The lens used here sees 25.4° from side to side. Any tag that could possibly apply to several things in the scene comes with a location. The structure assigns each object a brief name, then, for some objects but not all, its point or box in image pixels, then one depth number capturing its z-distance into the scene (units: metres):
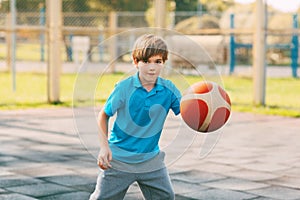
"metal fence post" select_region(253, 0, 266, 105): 11.16
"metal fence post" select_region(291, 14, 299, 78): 20.22
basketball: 3.70
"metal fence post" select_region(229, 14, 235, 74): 20.66
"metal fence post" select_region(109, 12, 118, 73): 19.92
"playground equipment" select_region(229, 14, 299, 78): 20.31
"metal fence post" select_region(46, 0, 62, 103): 11.48
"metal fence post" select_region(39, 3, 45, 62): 23.35
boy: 3.62
